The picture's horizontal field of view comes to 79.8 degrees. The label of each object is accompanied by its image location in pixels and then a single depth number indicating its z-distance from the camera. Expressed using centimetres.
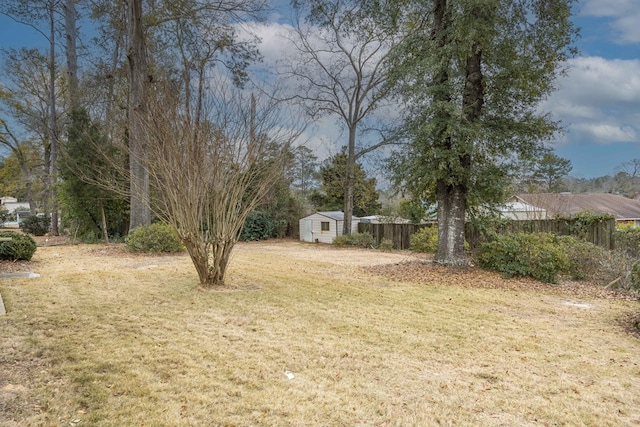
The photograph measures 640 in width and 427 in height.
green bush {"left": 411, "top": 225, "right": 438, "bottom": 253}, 1562
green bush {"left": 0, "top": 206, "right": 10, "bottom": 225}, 2784
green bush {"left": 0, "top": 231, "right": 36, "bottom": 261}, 859
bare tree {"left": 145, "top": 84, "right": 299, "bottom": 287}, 597
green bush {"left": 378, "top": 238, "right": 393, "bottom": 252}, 1781
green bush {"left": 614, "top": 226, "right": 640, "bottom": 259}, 1053
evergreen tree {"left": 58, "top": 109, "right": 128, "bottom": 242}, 1441
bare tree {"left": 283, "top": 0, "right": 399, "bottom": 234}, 1948
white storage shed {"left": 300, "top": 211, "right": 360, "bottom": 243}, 2141
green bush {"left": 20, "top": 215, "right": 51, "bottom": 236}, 2158
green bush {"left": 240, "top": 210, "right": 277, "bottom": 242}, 2194
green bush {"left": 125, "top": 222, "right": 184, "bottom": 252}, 1168
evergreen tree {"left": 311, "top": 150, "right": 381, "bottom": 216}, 2249
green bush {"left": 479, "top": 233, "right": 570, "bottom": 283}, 845
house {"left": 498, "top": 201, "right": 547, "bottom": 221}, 1752
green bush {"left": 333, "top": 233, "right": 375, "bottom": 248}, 1894
